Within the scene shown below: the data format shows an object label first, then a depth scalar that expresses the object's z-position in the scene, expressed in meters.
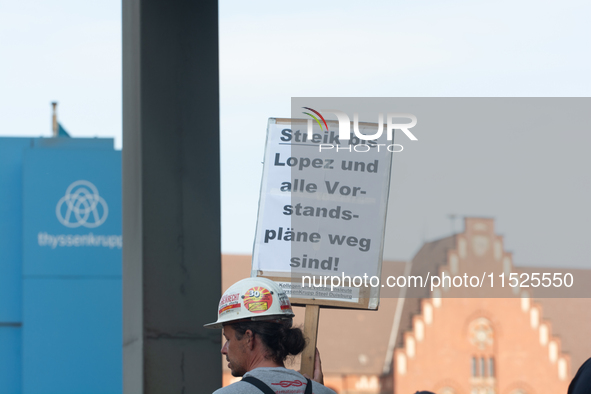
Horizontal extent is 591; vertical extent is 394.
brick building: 73.19
